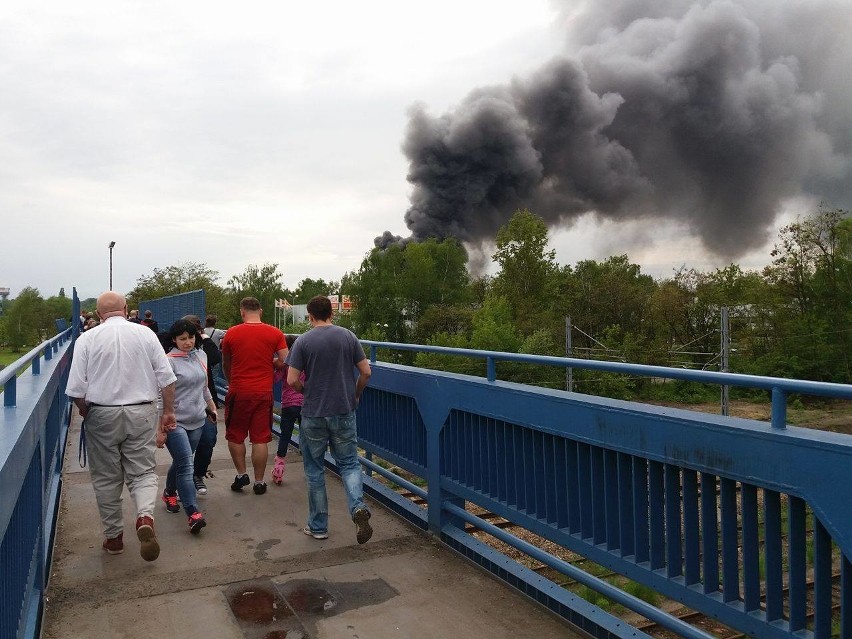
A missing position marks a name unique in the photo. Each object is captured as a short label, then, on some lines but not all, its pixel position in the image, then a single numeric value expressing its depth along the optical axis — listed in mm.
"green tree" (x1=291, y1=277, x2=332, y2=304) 133125
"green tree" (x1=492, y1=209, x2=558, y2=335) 64312
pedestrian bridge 2715
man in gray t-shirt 4926
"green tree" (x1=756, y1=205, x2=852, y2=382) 37969
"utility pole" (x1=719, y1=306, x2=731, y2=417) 21609
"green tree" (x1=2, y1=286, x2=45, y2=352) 115438
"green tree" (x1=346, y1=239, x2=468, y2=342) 78625
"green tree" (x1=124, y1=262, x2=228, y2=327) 55912
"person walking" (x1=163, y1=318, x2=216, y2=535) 5270
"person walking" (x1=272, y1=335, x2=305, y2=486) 6910
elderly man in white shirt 4379
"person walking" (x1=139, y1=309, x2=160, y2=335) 14000
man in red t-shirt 6047
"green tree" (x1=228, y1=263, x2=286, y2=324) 97500
